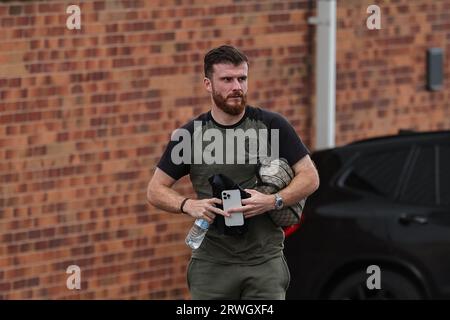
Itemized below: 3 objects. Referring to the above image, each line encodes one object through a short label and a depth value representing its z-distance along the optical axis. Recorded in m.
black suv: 10.71
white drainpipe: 12.63
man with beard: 7.80
